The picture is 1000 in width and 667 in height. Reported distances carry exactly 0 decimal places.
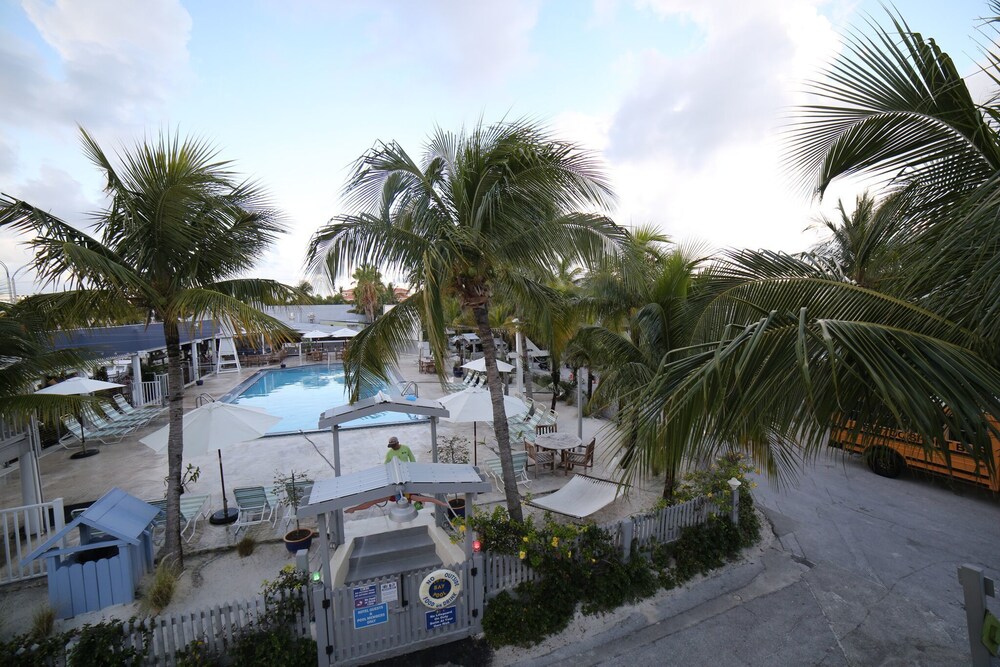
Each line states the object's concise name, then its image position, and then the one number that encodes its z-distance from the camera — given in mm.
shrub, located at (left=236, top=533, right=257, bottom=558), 6999
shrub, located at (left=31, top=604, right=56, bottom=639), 5024
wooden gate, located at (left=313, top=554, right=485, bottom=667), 4812
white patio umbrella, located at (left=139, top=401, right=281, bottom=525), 7582
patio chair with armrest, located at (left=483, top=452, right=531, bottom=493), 9570
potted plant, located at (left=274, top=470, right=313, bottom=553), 6863
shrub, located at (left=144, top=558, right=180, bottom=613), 5705
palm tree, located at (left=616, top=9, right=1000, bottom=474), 2207
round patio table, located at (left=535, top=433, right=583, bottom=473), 10117
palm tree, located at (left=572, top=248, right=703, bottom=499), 7145
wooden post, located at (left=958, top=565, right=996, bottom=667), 3211
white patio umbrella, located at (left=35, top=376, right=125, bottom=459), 11491
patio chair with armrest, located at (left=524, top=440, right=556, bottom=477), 10213
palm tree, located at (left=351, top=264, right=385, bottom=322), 38625
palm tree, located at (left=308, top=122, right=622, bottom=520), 5988
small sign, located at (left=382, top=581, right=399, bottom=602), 4965
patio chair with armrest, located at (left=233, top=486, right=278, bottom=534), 7684
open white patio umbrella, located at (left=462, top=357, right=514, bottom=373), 13949
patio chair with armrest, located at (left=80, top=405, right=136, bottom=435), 13016
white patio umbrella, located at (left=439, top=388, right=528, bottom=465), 9395
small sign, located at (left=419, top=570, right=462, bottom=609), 5051
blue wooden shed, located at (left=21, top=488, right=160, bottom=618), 5500
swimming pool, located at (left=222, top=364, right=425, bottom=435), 17047
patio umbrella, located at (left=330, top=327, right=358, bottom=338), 27388
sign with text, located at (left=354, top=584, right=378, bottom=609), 4891
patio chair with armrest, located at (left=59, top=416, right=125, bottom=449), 12469
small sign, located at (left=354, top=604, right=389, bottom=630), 4887
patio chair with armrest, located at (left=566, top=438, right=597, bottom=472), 9993
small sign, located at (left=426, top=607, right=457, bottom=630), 5189
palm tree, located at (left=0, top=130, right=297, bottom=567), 5246
